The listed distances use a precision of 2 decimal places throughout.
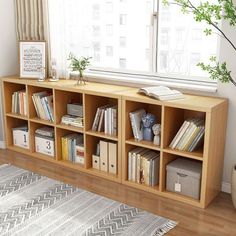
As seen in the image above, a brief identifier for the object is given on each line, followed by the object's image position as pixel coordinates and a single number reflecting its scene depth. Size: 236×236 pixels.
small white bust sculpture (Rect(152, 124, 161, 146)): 2.81
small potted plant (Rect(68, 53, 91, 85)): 3.28
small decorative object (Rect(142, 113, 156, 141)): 2.88
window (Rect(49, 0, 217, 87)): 2.99
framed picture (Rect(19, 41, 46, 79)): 3.56
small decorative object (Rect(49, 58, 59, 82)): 3.50
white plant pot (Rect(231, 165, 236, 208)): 2.57
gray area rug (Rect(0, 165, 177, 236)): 2.38
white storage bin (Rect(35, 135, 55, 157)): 3.49
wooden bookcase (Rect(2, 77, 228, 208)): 2.61
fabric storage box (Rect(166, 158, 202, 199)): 2.69
